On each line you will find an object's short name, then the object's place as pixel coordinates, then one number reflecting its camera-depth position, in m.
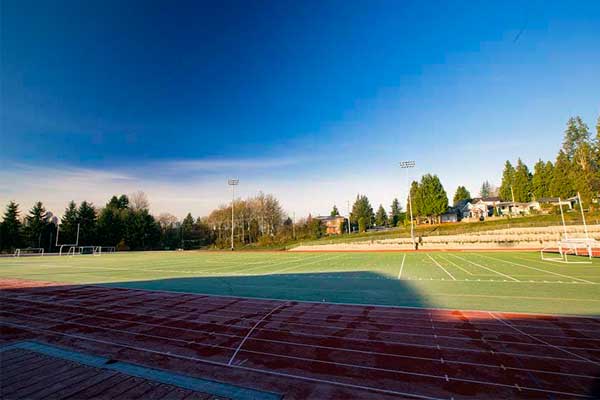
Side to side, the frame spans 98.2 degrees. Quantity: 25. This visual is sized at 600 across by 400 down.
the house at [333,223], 76.32
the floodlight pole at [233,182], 49.34
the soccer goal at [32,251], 41.75
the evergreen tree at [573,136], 39.33
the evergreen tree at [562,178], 38.56
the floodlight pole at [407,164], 36.22
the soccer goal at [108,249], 52.12
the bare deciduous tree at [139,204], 64.12
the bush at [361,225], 62.61
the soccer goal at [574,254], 15.95
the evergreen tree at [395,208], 80.31
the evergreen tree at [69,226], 48.88
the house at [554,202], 38.62
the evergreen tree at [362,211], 66.80
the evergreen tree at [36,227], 46.00
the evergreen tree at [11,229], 43.75
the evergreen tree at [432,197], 50.81
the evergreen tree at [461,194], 70.00
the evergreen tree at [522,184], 50.80
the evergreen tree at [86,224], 50.38
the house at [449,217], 56.78
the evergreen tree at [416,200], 52.91
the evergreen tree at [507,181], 54.44
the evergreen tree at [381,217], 75.06
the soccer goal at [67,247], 46.62
